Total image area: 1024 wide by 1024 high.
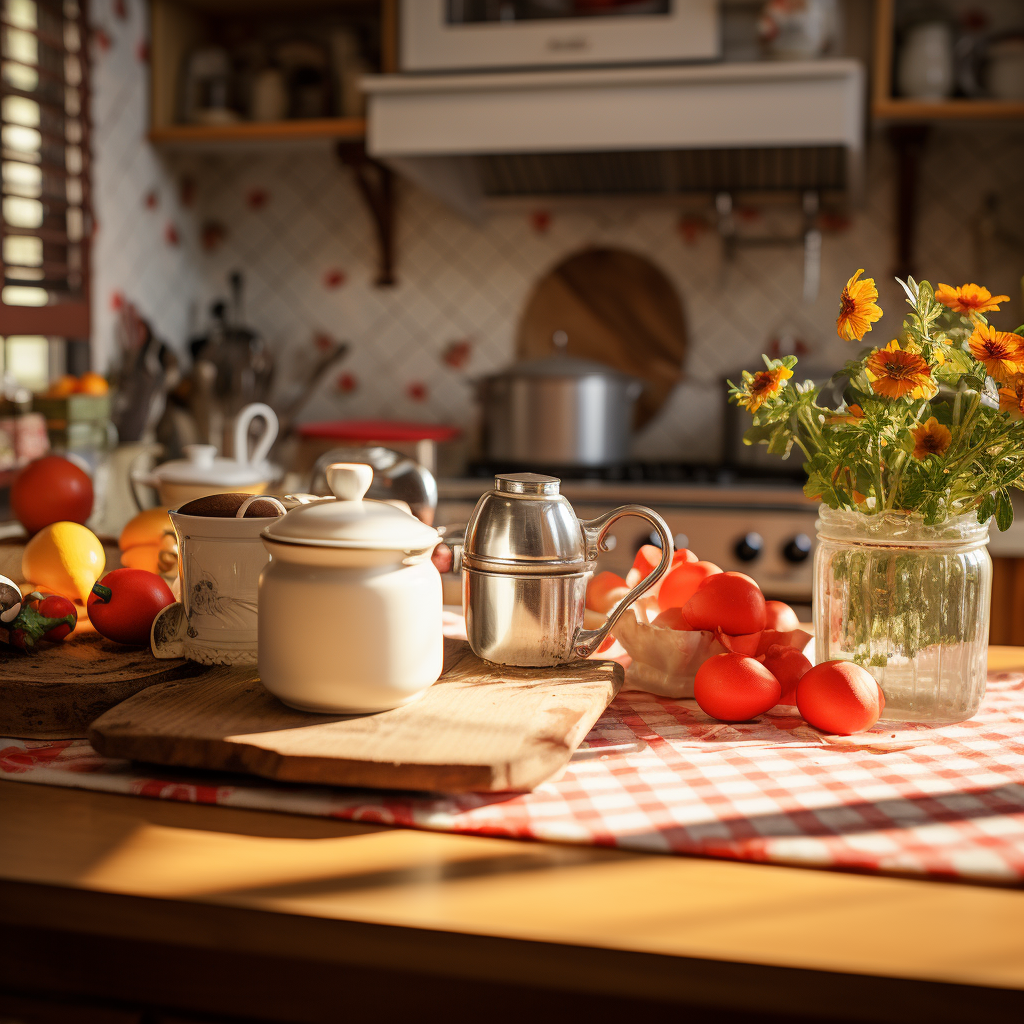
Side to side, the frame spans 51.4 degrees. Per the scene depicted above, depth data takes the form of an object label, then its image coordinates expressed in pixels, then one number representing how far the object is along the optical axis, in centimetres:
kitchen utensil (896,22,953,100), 238
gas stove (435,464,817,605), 216
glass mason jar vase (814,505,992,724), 83
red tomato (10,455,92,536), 136
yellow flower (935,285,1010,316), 78
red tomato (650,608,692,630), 93
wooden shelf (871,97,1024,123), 234
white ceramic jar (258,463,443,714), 72
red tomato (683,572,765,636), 91
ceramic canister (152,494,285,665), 86
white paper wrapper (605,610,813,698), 91
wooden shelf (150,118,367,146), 260
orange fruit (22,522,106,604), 107
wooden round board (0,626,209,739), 80
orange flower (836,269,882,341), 80
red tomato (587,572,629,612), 109
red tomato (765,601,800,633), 98
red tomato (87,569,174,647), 92
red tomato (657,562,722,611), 98
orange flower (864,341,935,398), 76
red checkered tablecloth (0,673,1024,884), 62
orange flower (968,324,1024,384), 75
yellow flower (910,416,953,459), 78
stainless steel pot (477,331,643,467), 247
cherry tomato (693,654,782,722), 83
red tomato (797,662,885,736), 79
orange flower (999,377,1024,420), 75
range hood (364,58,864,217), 219
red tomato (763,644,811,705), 89
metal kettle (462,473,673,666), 84
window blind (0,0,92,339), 227
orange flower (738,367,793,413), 82
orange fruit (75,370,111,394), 214
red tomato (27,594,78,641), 93
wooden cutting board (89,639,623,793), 67
